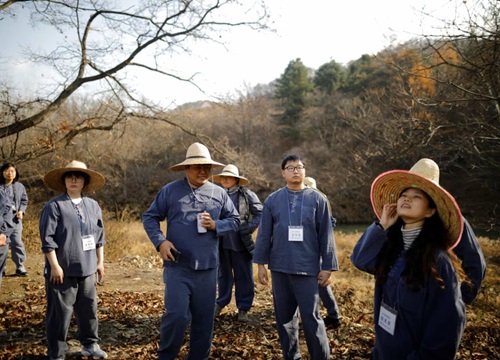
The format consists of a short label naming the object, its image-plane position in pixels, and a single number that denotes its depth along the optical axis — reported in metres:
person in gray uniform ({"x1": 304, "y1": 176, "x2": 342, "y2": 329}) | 4.70
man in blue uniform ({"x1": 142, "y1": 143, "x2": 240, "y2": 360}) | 3.06
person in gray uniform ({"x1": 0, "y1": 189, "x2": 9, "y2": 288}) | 5.11
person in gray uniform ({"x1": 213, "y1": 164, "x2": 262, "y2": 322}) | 4.98
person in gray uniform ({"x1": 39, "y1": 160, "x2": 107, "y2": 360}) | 3.34
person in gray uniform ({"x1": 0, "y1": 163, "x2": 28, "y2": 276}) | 6.20
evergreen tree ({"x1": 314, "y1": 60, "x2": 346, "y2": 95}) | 36.62
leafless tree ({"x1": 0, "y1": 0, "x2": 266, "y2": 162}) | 6.77
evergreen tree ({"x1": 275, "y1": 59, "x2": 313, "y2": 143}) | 37.16
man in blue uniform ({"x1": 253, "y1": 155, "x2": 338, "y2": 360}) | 3.25
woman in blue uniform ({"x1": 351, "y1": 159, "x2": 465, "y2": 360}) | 1.87
